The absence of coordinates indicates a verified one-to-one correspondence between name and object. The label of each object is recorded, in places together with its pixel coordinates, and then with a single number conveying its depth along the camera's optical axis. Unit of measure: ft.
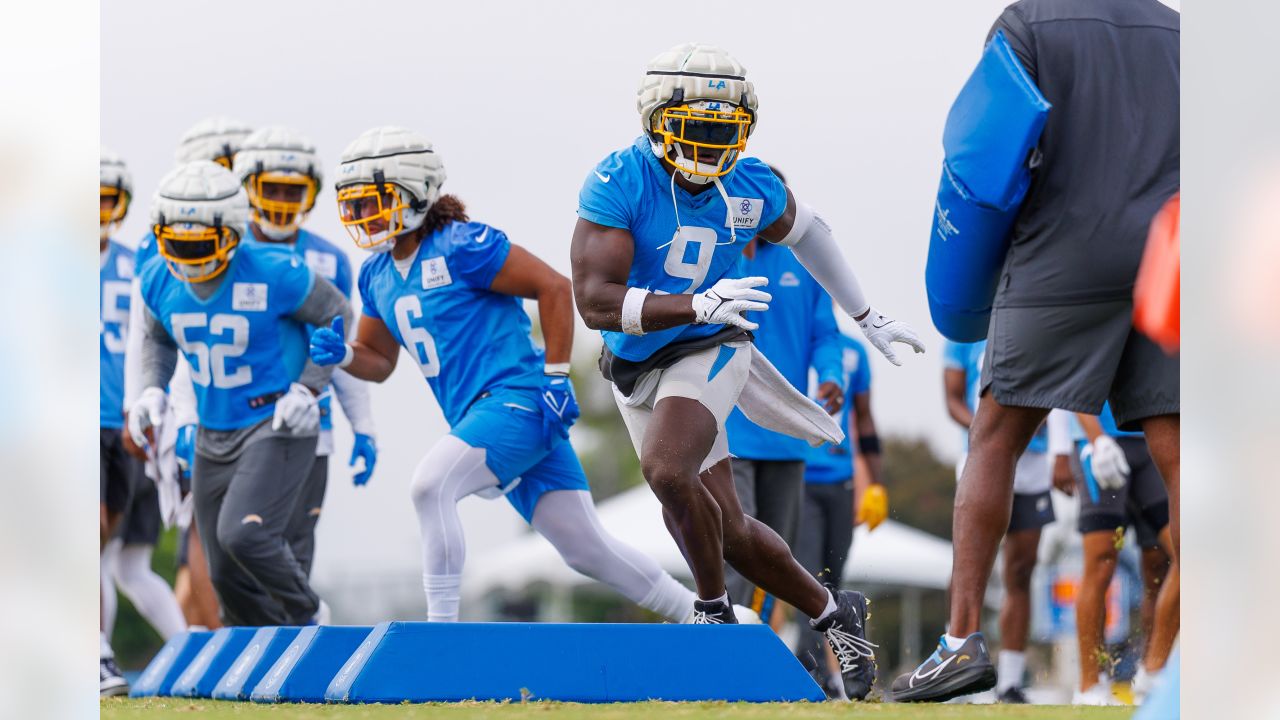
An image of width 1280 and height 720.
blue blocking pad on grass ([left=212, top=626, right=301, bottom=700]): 36.42
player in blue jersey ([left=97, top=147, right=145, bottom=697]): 59.62
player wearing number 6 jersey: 41.60
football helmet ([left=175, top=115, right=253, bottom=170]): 66.08
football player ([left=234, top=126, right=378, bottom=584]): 56.80
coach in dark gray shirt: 30.91
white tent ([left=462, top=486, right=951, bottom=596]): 112.88
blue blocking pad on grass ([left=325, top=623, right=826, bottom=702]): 30.53
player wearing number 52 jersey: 50.57
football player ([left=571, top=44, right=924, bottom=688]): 34.09
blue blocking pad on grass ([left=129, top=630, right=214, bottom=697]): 43.50
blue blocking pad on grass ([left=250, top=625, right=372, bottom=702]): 33.24
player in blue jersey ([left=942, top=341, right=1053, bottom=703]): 56.65
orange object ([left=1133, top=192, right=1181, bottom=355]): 20.83
